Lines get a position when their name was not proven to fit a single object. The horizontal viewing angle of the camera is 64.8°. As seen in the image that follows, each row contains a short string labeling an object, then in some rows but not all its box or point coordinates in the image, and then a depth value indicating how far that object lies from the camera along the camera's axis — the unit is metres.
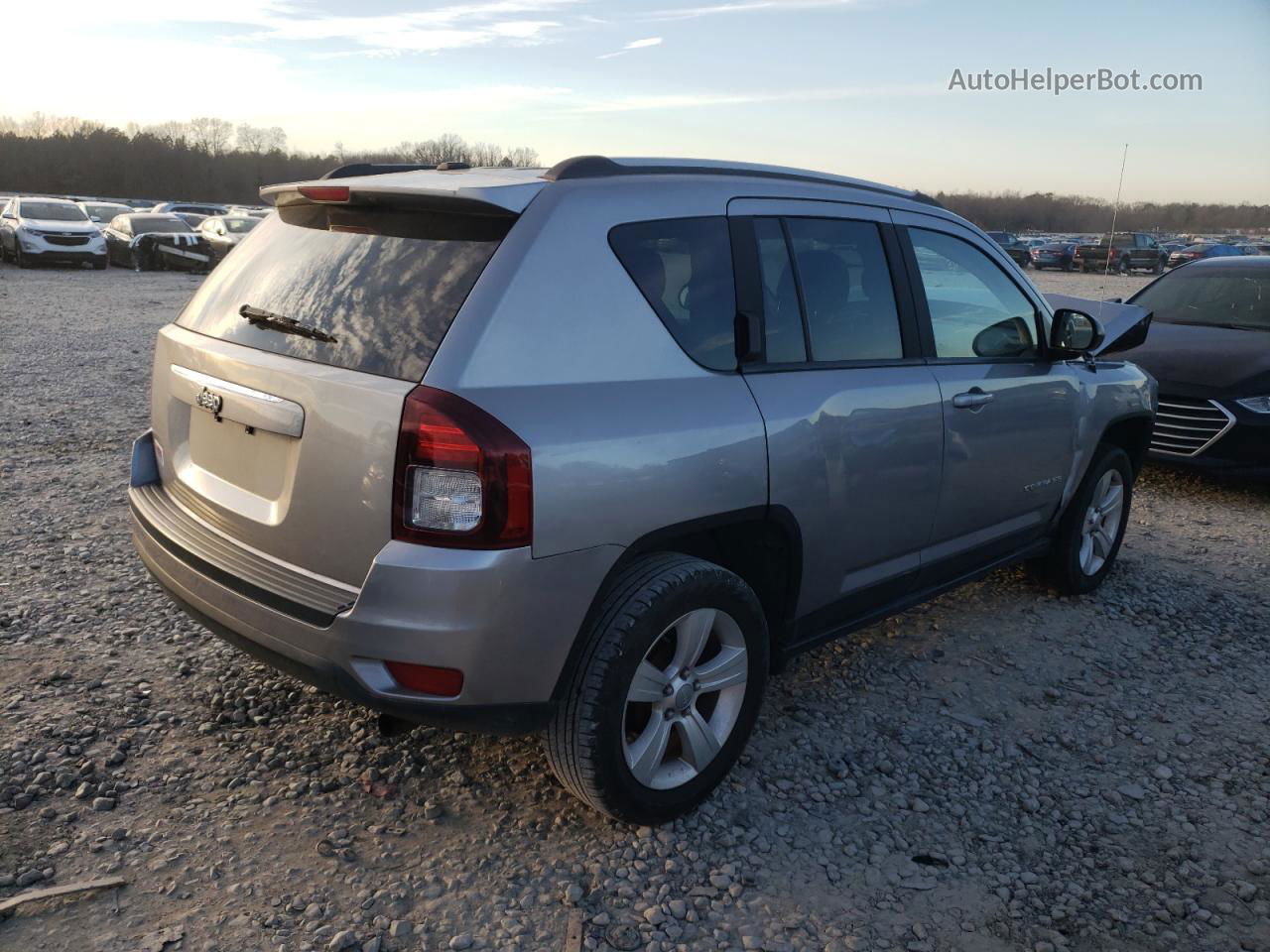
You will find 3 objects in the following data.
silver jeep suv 2.44
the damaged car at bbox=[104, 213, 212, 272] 25.95
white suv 24.81
